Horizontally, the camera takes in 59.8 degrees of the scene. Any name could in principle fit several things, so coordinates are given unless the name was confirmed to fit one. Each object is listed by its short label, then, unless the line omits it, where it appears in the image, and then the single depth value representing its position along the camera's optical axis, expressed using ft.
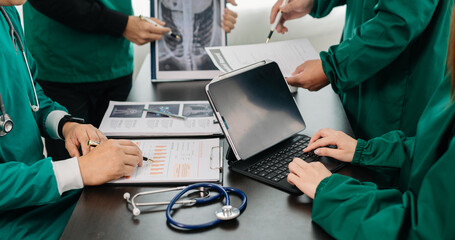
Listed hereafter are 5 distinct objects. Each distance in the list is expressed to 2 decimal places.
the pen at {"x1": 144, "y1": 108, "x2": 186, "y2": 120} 4.16
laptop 3.18
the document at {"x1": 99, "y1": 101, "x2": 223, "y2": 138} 3.86
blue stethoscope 2.53
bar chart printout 3.05
